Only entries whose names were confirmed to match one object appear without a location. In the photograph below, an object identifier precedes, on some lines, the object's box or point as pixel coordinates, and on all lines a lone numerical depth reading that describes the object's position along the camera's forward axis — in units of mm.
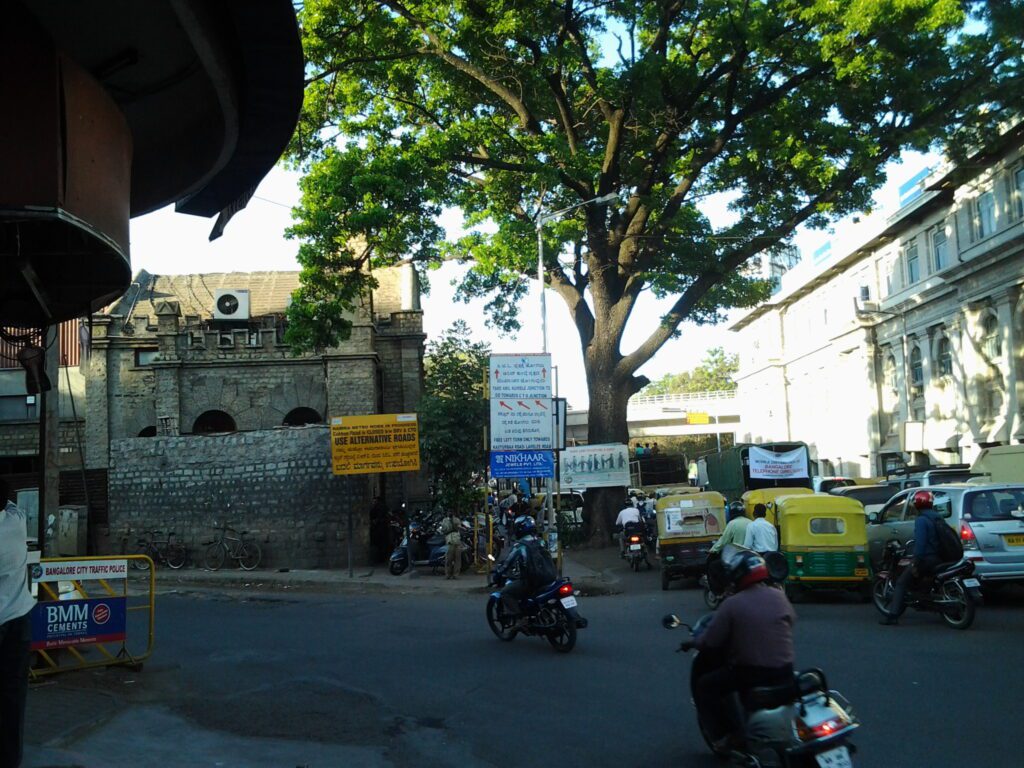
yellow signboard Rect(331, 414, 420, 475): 20828
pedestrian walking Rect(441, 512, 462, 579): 20125
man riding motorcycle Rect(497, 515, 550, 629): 11250
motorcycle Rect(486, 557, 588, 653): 10750
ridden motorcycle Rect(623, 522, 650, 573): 21172
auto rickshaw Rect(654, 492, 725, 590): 16984
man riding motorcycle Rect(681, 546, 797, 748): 5273
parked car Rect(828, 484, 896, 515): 22453
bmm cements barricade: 9070
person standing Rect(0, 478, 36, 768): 5445
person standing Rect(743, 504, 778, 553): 12750
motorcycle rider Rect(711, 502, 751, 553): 13117
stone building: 22688
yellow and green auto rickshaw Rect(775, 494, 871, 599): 14352
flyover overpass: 64375
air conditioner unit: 31703
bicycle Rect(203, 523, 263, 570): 22484
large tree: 20031
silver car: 12758
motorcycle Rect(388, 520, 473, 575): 20734
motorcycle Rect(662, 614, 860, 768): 4727
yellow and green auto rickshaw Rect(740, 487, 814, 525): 19812
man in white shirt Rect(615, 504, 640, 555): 21766
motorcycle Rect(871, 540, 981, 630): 11219
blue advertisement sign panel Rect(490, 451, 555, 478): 18344
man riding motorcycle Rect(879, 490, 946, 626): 11508
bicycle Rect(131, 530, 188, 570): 22859
